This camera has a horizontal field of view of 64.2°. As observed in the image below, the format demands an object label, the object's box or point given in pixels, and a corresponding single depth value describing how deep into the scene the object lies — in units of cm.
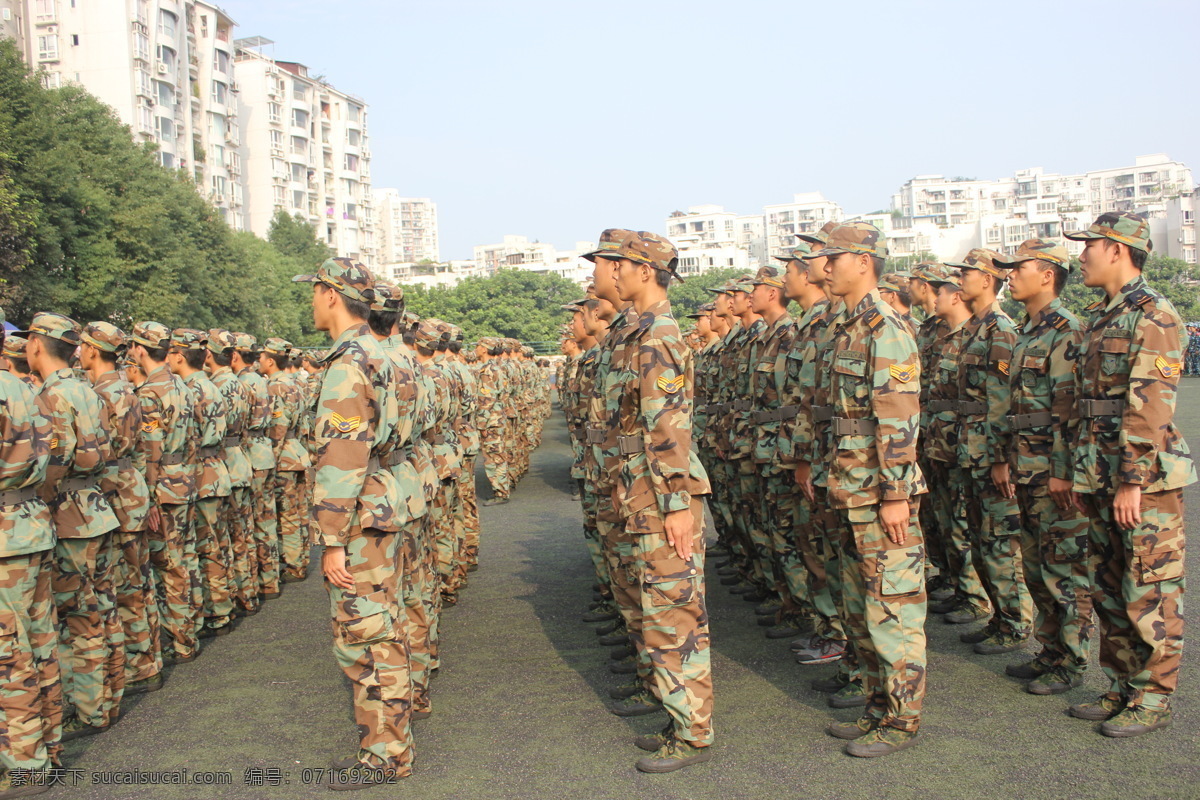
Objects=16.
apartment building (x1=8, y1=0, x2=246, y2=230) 4903
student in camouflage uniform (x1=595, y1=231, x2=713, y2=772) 427
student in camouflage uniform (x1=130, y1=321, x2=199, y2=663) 617
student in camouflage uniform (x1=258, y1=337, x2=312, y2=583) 859
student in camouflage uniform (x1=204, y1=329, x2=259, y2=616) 723
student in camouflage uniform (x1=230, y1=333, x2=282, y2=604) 784
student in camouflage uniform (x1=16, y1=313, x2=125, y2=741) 491
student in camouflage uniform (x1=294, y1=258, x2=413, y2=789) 403
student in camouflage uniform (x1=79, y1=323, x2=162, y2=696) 548
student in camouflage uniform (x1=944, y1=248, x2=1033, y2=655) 574
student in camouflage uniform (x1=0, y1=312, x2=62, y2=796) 434
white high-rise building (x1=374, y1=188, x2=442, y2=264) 15638
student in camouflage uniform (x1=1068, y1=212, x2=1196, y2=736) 443
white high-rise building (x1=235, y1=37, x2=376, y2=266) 7356
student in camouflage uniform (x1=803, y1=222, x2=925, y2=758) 437
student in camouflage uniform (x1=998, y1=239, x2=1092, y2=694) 501
